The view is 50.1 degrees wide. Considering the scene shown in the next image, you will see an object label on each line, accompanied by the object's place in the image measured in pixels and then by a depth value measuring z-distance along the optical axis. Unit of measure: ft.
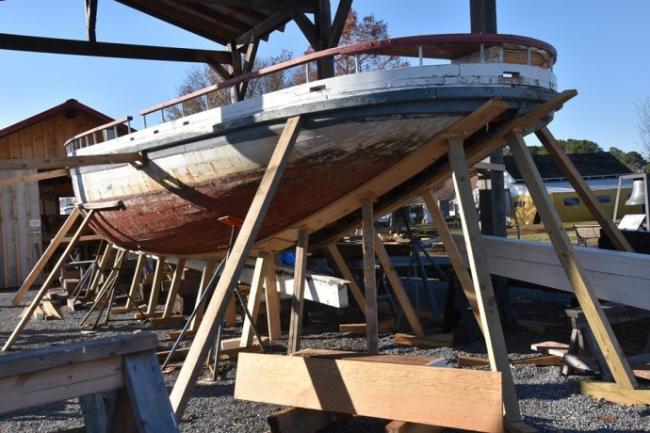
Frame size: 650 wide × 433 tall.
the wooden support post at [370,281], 17.69
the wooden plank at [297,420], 13.60
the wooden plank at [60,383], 7.52
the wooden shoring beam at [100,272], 34.99
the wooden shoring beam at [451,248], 19.15
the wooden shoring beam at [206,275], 25.91
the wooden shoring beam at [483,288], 13.55
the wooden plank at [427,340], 21.83
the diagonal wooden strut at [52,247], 28.78
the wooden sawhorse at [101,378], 7.55
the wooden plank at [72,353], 7.45
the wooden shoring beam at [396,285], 21.49
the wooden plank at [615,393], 14.53
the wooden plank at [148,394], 7.74
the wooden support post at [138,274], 34.08
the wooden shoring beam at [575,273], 15.06
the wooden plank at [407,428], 12.26
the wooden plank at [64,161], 19.92
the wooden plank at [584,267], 16.71
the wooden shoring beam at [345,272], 23.57
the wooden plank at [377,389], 11.95
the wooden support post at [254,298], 21.61
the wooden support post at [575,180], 18.16
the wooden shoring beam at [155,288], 31.24
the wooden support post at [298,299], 19.20
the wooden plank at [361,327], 24.91
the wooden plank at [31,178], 26.70
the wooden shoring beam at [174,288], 29.37
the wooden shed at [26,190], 50.98
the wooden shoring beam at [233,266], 13.42
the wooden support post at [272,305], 23.27
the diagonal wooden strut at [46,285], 24.58
